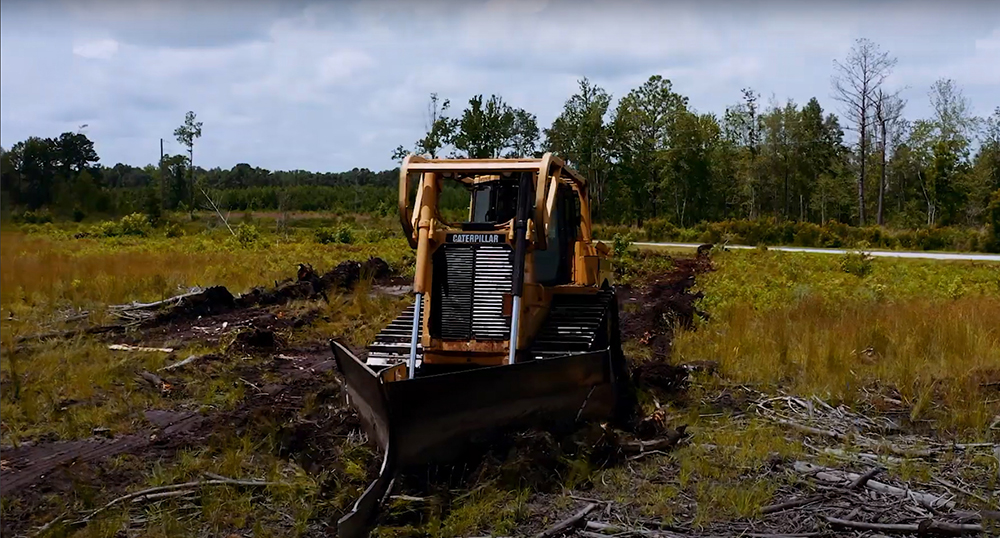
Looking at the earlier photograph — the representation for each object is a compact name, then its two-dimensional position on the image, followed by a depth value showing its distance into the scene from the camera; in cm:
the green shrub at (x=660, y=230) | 4528
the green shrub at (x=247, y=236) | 3462
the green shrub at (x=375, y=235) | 3990
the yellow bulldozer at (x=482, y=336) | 685
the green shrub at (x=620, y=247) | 2906
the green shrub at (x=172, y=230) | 3345
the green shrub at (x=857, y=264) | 2397
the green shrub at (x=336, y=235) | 3916
